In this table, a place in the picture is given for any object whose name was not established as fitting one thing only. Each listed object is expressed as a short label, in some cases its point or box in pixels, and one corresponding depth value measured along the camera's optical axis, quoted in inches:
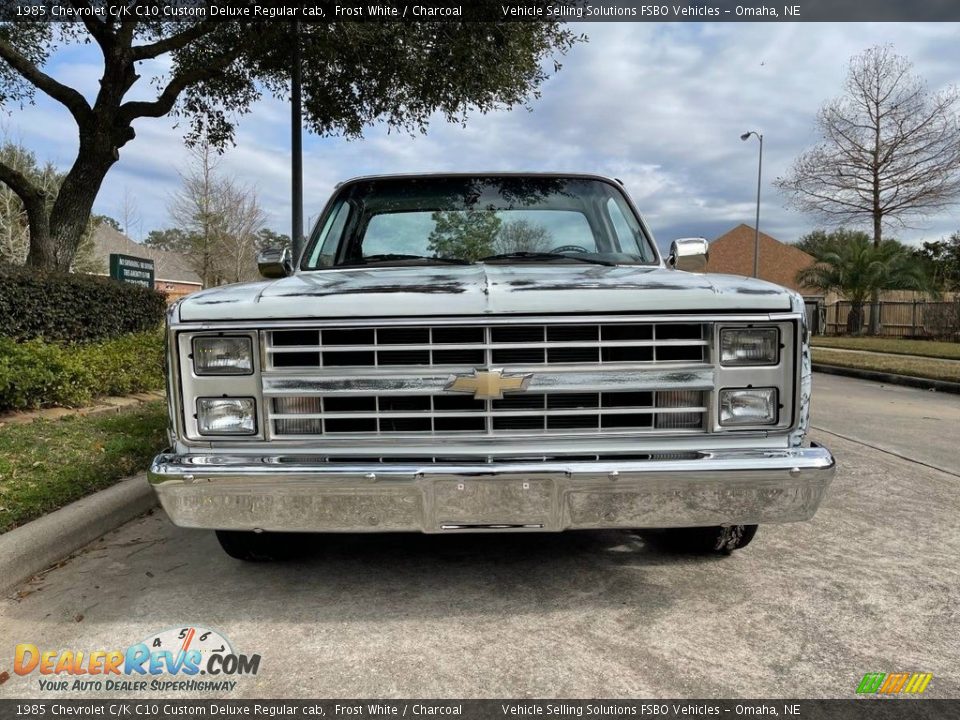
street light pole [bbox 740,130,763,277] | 1125.1
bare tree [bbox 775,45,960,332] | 976.3
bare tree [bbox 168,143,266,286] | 1027.3
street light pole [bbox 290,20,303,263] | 363.9
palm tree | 999.6
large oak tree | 351.6
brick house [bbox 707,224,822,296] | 1680.6
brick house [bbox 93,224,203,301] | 1512.1
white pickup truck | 91.3
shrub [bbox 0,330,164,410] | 210.1
